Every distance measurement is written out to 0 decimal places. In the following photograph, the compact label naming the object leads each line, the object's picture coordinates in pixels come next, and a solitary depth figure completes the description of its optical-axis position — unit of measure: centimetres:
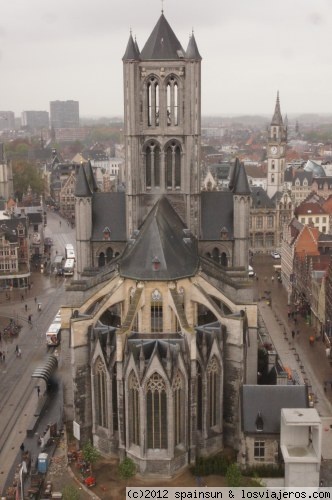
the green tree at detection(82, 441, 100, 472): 4881
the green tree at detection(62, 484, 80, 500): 4253
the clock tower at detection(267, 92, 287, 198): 13500
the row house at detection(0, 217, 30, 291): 10494
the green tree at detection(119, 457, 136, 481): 4631
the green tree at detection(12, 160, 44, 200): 18775
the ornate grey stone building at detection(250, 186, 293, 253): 12325
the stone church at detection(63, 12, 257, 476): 4862
